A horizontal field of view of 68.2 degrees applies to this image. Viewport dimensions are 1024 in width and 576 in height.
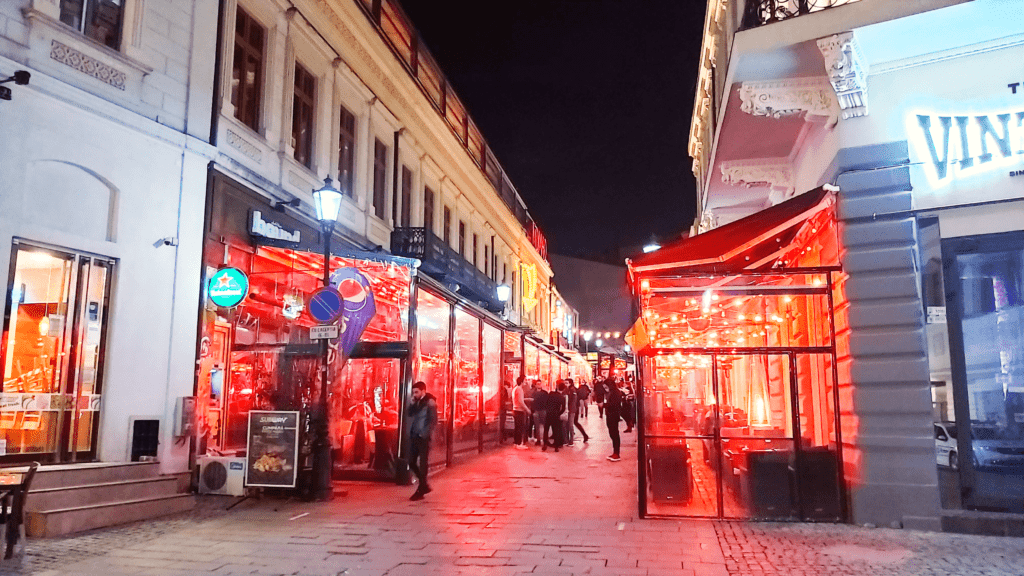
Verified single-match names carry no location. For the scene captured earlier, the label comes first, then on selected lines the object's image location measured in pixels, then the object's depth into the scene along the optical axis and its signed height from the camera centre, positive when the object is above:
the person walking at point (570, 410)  21.64 -0.25
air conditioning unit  11.16 -1.12
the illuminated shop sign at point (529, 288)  38.91 +5.82
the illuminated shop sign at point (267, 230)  13.12 +3.05
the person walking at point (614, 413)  16.91 -0.25
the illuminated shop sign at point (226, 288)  11.80 +1.74
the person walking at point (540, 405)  19.83 -0.09
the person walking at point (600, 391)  21.37 +0.30
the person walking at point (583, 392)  25.64 +0.32
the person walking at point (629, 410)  23.34 -0.26
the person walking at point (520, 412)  20.84 -0.29
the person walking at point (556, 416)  19.66 -0.38
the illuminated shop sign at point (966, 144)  9.13 +3.18
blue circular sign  11.18 +1.40
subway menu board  11.07 -0.71
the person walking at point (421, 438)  11.62 -0.56
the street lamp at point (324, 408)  11.23 -0.11
